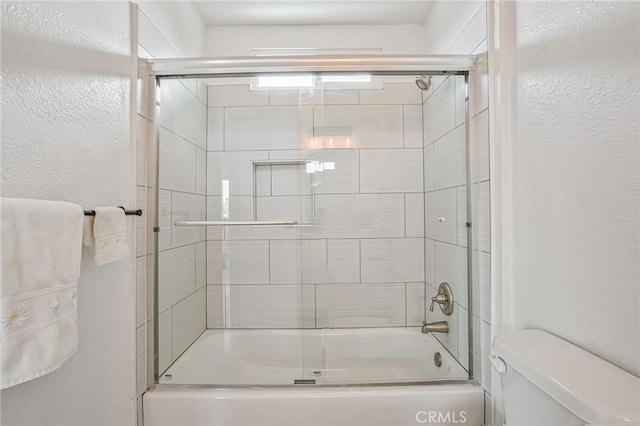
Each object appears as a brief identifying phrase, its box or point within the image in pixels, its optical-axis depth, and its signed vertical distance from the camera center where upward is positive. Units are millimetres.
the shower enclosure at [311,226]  1413 -62
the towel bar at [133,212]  1024 +13
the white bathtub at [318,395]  1139 -746
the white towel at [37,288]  570 -156
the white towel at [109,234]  844 -57
